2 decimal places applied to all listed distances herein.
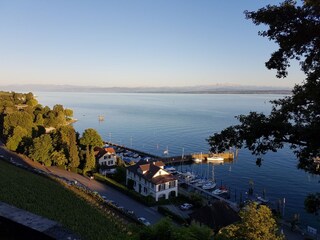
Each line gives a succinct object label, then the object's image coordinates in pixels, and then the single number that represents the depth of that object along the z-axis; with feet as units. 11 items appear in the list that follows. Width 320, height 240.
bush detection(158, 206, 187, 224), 108.70
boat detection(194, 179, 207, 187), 168.84
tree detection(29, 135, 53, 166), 161.38
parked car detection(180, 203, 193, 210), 123.48
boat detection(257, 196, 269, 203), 147.43
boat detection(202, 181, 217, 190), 166.91
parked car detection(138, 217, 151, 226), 102.73
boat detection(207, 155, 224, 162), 235.65
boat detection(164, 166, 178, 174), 190.39
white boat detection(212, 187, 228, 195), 156.15
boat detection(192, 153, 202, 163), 236.24
